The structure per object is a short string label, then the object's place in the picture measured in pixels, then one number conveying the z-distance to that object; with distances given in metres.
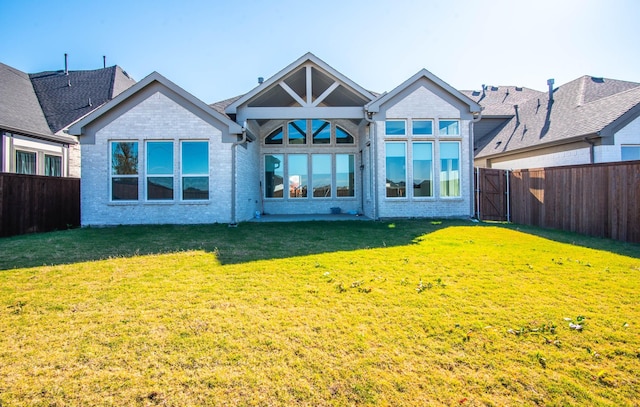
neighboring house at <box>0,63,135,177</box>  13.20
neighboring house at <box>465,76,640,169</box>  12.20
